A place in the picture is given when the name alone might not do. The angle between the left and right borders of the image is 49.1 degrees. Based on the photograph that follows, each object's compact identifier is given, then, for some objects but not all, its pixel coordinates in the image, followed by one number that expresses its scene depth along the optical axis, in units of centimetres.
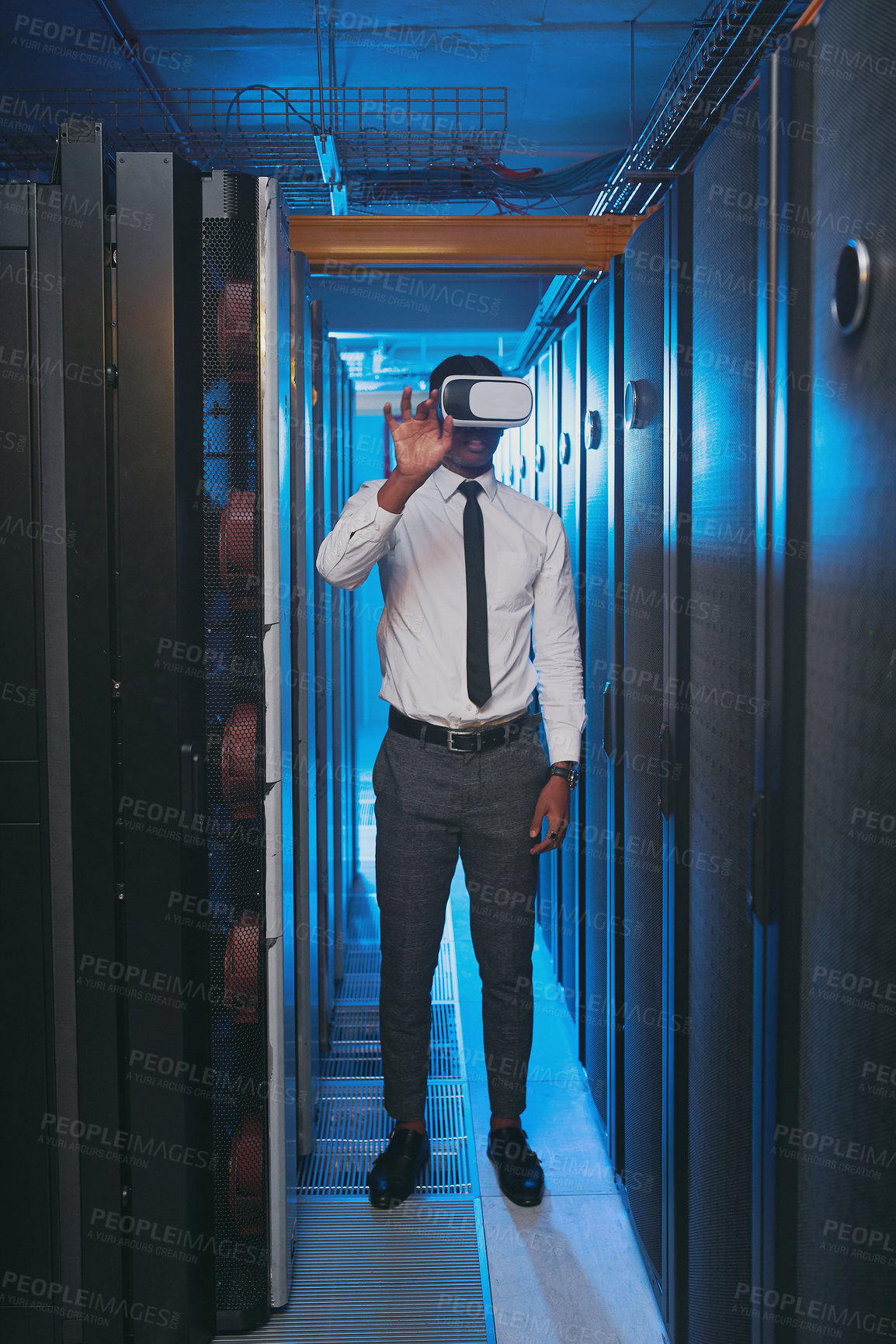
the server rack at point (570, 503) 294
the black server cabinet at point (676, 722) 174
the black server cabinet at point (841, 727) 102
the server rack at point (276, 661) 186
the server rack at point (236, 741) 185
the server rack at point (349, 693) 415
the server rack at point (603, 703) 235
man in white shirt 230
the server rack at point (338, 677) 354
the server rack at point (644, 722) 196
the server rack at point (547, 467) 347
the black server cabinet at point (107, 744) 172
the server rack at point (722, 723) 141
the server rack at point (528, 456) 406
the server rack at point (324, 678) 288
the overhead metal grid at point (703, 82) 192
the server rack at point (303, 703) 225
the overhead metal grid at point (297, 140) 280
